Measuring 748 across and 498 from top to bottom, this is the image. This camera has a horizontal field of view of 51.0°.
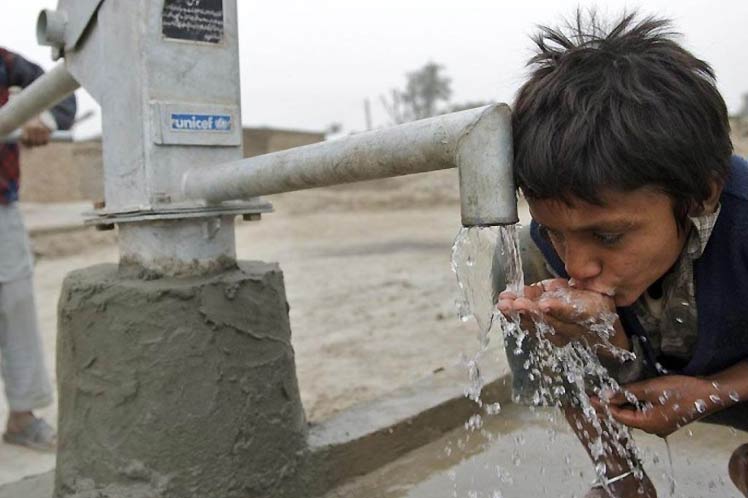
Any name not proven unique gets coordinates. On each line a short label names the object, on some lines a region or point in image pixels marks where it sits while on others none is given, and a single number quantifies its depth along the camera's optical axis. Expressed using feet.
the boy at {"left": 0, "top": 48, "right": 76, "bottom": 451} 9.59
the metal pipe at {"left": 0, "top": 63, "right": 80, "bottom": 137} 6.49
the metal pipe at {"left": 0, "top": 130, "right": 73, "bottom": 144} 8.78
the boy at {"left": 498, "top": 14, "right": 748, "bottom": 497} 4.01
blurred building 49.03
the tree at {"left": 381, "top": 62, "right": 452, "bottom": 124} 118.42
